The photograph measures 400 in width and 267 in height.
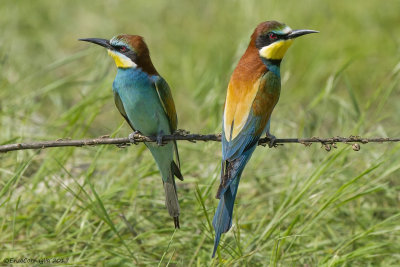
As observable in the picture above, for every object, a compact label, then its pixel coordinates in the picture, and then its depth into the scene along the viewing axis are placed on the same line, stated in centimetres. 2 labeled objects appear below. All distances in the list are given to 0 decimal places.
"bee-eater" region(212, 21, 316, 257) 470
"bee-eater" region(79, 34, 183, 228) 532
